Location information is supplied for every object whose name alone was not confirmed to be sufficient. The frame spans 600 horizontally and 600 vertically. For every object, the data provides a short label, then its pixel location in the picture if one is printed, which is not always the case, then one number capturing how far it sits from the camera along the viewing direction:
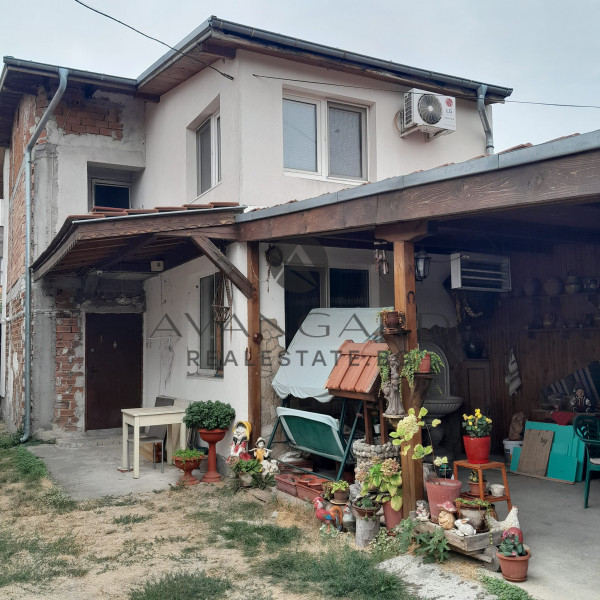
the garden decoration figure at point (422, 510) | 4.29
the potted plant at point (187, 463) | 6.71
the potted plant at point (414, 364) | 4.48
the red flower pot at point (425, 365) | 4.50
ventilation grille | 6.90
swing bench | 5.51
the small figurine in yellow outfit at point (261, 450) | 6.39
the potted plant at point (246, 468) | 6.28
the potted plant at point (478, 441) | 4.54
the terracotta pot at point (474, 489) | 4.43
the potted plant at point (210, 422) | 6.74
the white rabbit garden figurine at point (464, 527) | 3.97
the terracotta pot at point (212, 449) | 6.80
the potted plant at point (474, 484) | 4.43
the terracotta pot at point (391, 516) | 4.55
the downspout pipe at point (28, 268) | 9.42
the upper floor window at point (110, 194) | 10.91
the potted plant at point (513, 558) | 3.69
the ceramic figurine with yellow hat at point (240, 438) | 6.44
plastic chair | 5.25
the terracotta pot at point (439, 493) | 4.21
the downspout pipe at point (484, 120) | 9.06
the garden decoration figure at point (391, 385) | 4.55
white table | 7.12
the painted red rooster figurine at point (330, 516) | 4.91
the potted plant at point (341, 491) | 5.01
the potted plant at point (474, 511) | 4.04
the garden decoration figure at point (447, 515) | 4.08
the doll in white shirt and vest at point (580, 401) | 6.66
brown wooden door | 10.11
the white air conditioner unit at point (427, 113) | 8.38
